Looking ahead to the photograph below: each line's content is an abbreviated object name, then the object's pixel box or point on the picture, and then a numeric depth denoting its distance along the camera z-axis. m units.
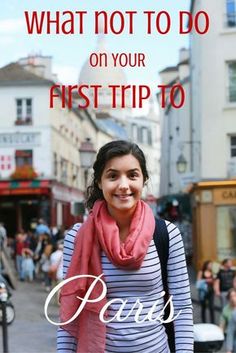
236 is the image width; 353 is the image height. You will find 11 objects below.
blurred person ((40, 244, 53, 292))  22.34
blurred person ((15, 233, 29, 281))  25.55
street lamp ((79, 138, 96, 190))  21.38
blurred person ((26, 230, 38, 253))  26.80
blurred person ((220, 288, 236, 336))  11.18
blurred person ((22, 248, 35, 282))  25.19
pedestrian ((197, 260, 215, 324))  15.46
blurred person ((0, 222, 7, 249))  23.87
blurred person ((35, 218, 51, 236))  27.38
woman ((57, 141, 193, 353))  3.20
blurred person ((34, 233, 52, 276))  25.48
